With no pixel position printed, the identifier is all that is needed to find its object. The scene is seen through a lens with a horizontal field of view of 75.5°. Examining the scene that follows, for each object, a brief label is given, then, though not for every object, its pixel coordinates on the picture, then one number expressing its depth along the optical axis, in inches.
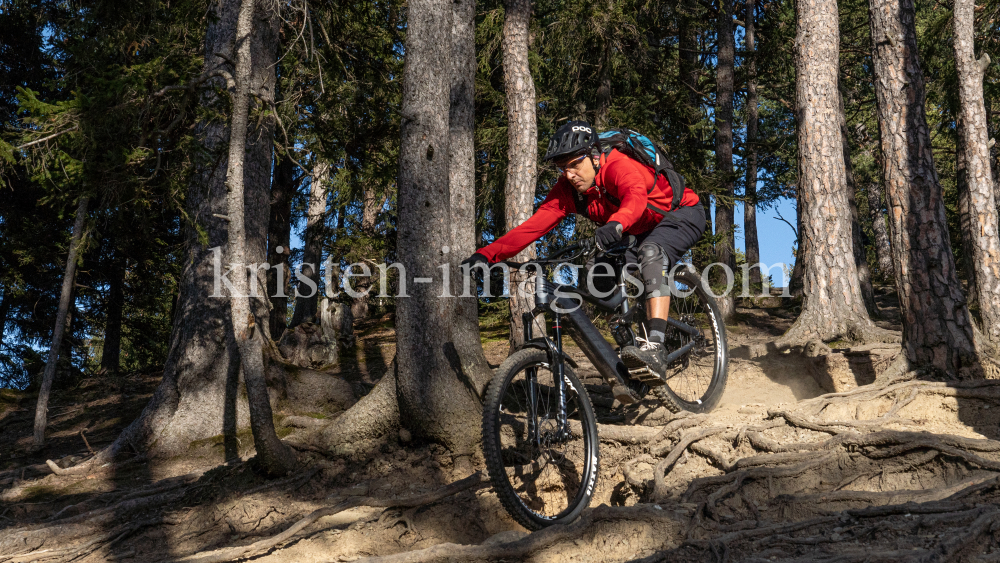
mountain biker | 177.9
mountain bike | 159.0
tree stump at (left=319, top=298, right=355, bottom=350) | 486.6
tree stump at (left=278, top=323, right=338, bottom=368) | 453.4
